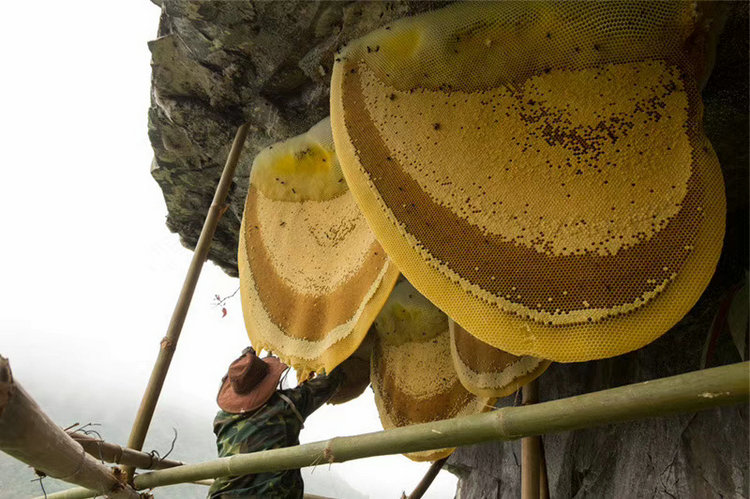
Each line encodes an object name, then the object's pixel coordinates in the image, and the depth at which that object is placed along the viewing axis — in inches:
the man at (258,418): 107.7
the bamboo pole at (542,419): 39.1
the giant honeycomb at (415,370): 134.3
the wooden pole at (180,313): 93.3
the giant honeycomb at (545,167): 62.4
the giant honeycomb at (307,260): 90.4
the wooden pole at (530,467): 96.5
